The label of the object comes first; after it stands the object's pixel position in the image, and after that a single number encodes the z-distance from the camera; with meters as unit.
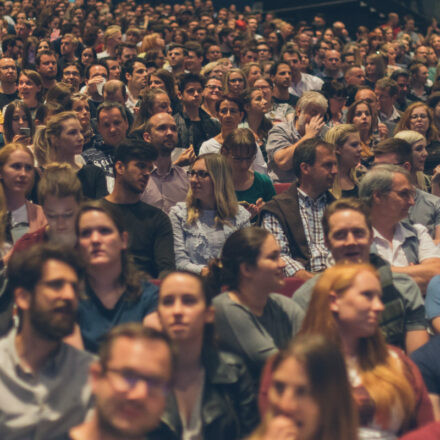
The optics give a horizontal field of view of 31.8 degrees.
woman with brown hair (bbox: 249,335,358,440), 2.10
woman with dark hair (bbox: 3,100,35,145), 5.50
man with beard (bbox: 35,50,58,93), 7.68
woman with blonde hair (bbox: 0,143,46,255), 3.99
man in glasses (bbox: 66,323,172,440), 2.07
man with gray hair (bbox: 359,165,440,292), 4.03
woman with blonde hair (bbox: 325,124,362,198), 4.94
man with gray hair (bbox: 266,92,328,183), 5.48
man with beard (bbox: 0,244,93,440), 2.46
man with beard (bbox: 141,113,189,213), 4.77
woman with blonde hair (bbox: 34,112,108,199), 4.79
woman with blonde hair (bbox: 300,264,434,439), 2.65
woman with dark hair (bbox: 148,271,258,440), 2.60
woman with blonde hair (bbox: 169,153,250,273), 4.08
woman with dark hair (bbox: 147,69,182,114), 6.92
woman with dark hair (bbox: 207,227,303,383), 2.97
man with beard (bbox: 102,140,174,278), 3.97
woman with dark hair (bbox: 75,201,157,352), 3.08
